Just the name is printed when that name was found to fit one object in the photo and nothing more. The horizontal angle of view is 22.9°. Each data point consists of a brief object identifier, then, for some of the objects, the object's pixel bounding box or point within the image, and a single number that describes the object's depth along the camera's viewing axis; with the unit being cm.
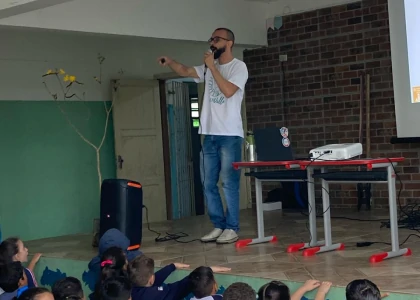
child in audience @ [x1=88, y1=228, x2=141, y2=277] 661
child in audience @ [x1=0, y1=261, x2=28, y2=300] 586
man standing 780
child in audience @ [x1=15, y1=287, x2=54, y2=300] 463
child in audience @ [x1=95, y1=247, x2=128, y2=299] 566
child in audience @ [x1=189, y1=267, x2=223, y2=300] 543
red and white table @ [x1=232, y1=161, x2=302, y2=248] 748
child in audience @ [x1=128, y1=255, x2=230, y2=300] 561
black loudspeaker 787
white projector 672
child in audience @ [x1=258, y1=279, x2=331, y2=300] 470
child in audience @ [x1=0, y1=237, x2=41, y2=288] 658
